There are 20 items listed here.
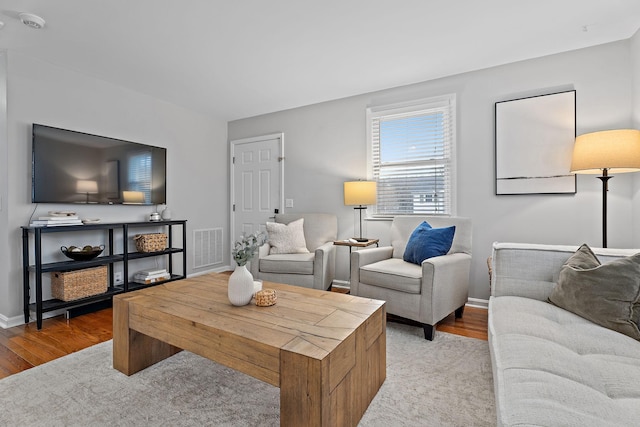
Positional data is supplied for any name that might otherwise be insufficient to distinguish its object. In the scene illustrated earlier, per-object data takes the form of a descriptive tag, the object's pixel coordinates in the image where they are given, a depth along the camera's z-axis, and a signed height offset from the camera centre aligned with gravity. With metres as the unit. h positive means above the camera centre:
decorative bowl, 2.82 -0.36
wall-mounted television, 2.80 +0.45
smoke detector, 2.16 +1.36
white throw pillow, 3.49 -0.31
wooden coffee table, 1.15 -0.56
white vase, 1.69 -0.41
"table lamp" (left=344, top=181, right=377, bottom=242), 3.29 +0.20
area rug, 1.45 -0.96
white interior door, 4.42 +0.45
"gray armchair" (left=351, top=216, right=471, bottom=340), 2.29 -0.54
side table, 3.12 -0.33
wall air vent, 4.38 -0.51
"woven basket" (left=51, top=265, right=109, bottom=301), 2.74 -0.64
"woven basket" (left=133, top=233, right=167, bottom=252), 3.44 -0.33
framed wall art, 2.73 +0.61
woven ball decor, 1.69 -0.47
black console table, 2.56 -0.45
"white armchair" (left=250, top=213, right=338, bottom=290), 3.08 -0.56
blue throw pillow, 2.61 -0.28
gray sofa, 0.86 -0.54
